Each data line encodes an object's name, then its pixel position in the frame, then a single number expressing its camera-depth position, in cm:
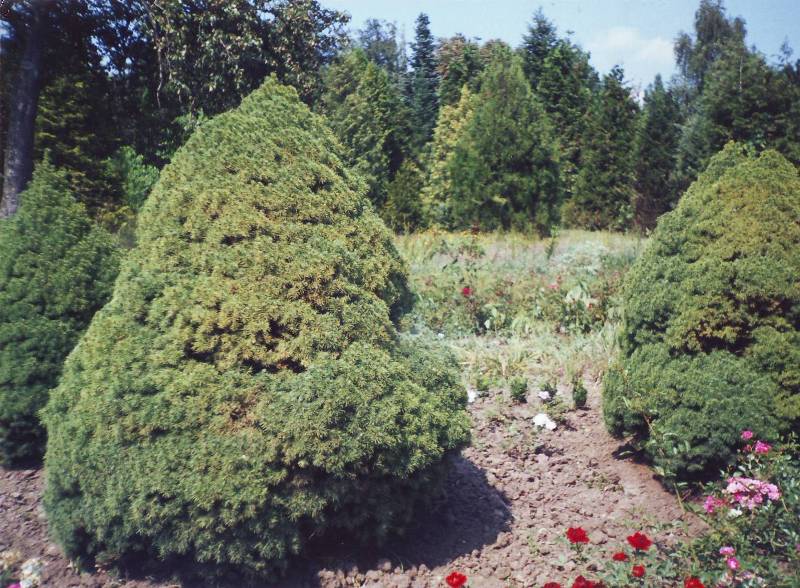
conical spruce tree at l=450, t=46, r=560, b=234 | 1376
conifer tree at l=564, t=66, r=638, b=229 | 1755
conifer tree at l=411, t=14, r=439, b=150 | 2372
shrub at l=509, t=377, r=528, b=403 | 452
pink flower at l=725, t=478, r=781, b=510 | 274
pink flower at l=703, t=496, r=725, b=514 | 288
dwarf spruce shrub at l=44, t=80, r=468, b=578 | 252
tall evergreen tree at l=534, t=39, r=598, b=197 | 1883
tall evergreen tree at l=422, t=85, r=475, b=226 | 1820
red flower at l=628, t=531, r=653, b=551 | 235
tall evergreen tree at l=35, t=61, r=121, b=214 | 1105
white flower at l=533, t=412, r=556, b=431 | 425
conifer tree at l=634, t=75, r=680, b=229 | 1758
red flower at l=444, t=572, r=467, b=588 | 221
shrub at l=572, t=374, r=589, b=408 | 444
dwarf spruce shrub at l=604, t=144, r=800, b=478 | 332
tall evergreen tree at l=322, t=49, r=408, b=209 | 1877
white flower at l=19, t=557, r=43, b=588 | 278
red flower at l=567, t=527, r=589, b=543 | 247
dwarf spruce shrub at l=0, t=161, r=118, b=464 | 350
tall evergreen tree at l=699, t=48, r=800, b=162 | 1445
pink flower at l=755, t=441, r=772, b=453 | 297
